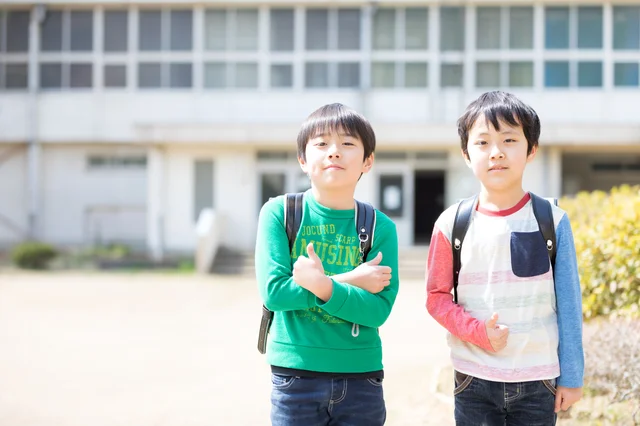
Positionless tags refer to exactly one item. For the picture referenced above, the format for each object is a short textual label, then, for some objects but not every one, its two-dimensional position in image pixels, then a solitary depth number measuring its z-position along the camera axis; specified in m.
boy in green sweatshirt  2.23
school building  18.81
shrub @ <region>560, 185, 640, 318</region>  4.30
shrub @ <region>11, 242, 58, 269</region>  16.97
